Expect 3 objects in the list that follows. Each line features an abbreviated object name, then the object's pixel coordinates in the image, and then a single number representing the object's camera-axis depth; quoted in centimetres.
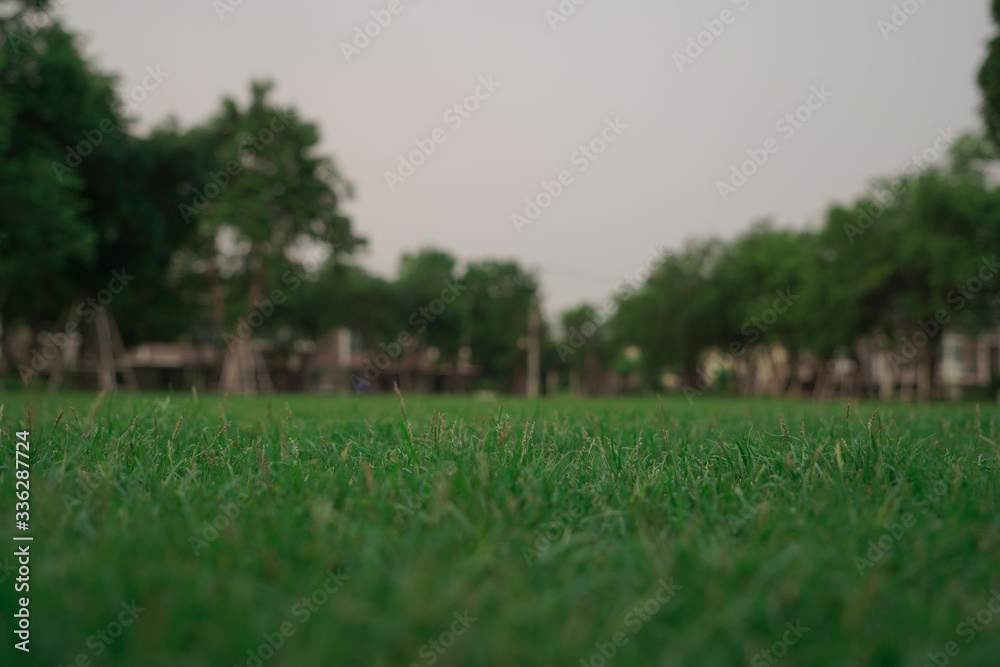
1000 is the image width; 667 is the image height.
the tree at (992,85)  1600
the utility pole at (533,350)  4253
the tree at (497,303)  6222
